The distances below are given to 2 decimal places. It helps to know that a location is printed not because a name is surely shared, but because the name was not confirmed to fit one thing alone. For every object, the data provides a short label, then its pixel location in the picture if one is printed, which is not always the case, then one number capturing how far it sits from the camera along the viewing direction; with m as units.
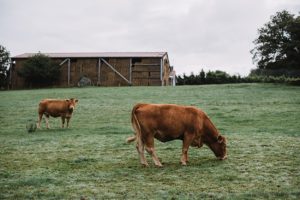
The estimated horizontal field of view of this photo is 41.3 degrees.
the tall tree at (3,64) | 57.75
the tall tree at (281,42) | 50.09
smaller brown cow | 18.09
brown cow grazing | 9.16
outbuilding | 54.38
